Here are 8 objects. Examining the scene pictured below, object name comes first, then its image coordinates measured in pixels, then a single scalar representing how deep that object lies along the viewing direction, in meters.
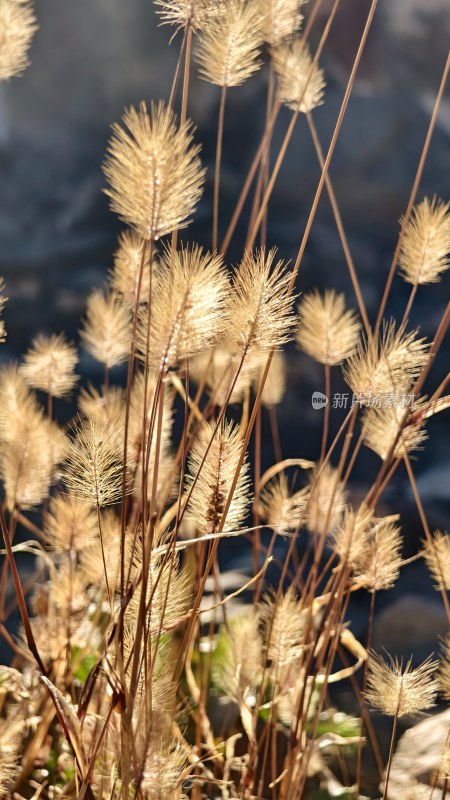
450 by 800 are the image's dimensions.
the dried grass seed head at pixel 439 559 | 1.33
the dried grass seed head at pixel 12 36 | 1.24
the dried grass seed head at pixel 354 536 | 1.30
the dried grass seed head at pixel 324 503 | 1.42
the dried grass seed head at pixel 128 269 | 1.30
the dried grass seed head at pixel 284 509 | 1.41
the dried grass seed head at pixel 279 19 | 1.31
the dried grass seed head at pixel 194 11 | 1.24
